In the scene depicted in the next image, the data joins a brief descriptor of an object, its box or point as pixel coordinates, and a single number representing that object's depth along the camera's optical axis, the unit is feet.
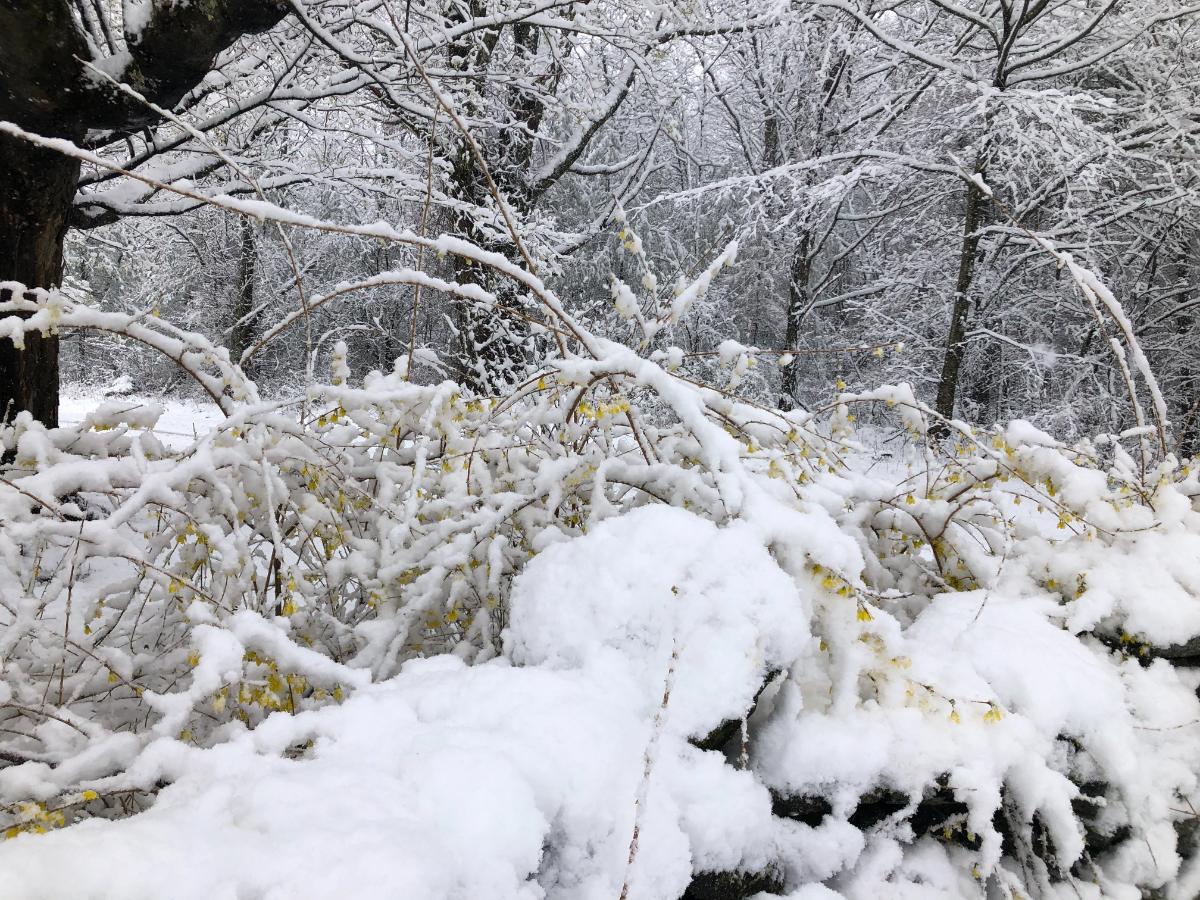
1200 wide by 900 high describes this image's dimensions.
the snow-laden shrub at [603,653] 3.36
